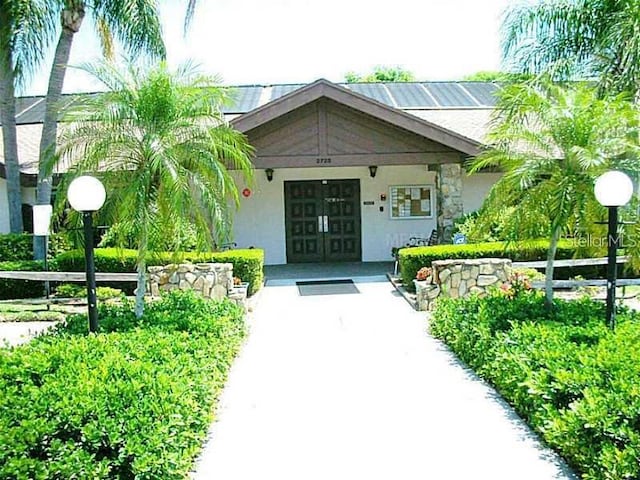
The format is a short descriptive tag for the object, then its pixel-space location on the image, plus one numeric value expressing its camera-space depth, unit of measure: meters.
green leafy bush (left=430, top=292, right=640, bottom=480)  3.79
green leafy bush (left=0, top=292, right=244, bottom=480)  3.65
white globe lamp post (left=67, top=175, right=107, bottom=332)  5.95
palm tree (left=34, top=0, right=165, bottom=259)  13.08
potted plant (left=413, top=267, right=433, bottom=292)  10.32
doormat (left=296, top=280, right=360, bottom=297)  12.00
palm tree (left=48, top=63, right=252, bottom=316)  6.57
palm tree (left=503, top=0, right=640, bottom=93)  11.01
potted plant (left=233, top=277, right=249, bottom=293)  10.43
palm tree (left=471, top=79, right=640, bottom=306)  6.50
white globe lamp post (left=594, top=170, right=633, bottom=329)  5.79
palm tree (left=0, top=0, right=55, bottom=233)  12.88
